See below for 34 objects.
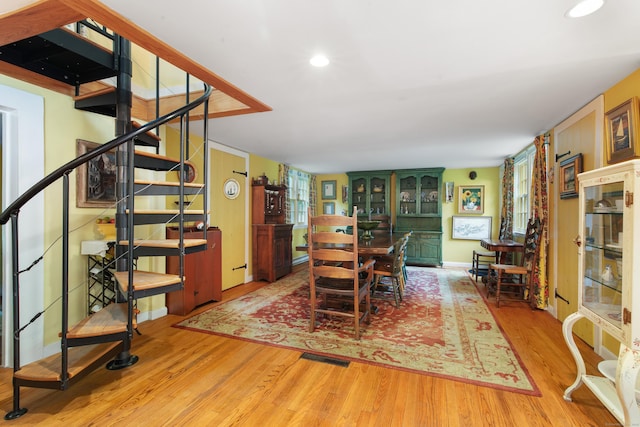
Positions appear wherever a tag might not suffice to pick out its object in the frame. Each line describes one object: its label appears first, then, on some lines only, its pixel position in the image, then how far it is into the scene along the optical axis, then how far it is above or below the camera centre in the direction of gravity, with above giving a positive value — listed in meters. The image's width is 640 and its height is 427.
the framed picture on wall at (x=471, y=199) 6.40 +0.31
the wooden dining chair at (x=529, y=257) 3.54 -0.59
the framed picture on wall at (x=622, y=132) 2.06 +0.63
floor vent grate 2.27 -1.21
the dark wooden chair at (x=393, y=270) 3.53 -0.75
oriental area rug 2.20 -1.20
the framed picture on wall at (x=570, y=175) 2.80 +0.40
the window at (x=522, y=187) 4.52 +0.44
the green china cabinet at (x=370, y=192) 7.09 +0.52
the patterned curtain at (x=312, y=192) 7.45 +0.54
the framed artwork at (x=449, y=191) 6.60 +0.50
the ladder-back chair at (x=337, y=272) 2.56 -0.56
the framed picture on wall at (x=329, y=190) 7.72 +0.62
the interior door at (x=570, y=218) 2.66 -0.06
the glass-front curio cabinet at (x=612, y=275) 1.43 -0.37
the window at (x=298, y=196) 6.70 +0.40
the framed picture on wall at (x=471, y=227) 6.35 -0.33
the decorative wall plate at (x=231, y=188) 4.53 +0.39
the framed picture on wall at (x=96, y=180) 2.56 +0.30
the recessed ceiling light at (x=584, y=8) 1.39 +1.03
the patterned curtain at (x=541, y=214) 3.47 -0.02
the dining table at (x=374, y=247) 3.17 -0.41
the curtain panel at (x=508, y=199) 5.10 +0.25
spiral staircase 1.68 +0.03
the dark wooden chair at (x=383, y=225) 6.60 -0.30
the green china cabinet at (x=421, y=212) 6.46 +0.01
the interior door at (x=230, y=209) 4.32 +0.05
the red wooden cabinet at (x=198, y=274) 3.34 -0.78
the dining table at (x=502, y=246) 4.18 -0.50
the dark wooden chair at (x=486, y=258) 5.13 -0.99
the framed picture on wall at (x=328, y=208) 7.69 +0.12
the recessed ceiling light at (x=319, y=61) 1.94 +1.06
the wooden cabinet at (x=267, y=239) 5.00 -0.49
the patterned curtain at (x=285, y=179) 6.03 +0.73
